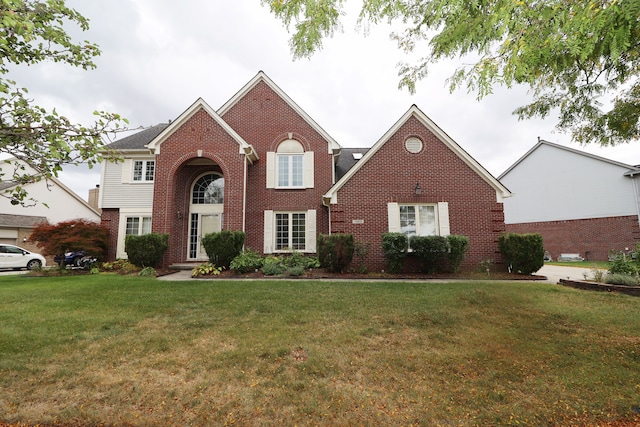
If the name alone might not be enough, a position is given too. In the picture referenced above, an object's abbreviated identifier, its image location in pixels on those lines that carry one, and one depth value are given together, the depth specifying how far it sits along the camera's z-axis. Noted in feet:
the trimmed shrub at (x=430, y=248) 35.04
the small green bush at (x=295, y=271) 34.17
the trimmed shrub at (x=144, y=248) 37.52
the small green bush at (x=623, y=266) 27.71
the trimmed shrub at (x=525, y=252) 34.55
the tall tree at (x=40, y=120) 10.19
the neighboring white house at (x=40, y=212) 69.87
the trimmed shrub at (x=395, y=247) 34.96
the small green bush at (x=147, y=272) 35.63
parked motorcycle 43.96
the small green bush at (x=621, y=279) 25.55
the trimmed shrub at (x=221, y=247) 36.60
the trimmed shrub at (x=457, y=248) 34.65
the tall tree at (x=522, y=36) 8.02
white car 53.83
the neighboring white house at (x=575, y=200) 67.77
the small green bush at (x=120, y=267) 38.81
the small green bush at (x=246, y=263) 35.96
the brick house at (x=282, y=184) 39.04
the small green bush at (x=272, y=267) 35.09
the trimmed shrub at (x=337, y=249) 34.86
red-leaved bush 41.88
